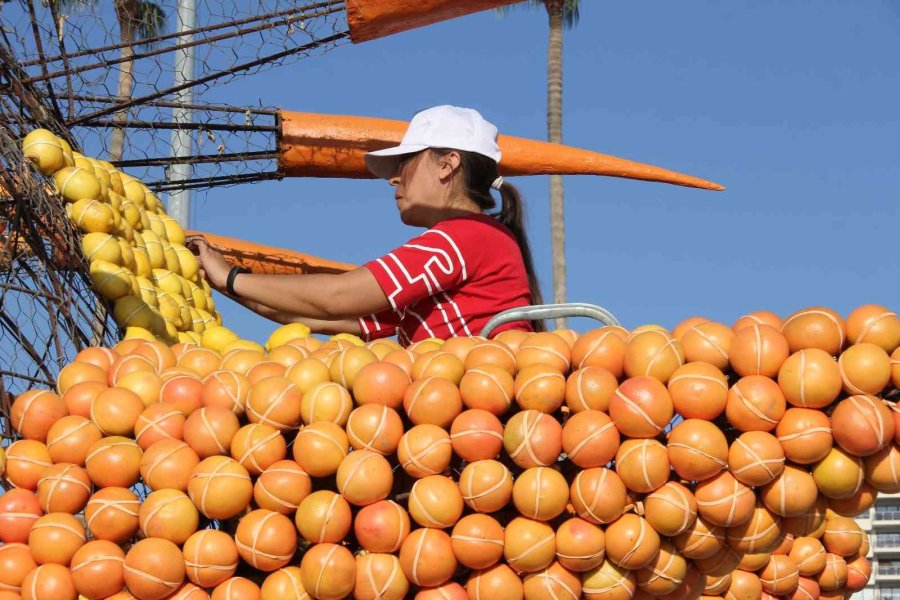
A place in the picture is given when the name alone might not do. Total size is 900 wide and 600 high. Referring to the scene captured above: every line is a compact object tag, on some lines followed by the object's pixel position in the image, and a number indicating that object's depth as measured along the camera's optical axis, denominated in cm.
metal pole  470
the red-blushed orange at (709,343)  221
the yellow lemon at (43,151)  348
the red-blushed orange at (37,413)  245
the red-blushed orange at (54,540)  224
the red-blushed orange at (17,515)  233
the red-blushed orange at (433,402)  220
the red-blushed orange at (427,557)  210
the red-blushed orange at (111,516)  223
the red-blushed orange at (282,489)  220
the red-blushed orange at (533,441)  210
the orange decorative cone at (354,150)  483
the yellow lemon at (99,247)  342
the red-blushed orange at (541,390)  219
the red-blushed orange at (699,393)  212
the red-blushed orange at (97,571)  218
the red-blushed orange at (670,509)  208
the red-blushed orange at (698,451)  207
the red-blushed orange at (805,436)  206
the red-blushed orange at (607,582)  214
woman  311
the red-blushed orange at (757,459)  206
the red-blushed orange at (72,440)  236
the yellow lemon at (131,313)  340
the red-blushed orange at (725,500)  208
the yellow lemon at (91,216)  346
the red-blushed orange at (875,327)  215
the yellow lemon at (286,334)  317
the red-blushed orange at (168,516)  218
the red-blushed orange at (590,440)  210
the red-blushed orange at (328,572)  209
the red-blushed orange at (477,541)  210
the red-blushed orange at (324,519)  213
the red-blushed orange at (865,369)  208
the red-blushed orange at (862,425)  202
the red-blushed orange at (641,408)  211
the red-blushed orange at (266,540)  214
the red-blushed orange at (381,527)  212
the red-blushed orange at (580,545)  209
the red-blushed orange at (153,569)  212
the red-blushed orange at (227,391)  237
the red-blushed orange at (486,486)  211
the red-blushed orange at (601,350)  228
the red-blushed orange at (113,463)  229
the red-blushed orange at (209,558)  215
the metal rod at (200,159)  464
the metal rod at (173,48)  425
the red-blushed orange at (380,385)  226
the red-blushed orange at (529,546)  209
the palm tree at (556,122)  1452
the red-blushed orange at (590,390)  217
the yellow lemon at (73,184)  352
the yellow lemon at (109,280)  337
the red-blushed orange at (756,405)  209
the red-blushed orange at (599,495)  209
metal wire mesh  437
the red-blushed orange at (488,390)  221
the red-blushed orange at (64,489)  229
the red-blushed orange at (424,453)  215
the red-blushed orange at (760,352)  214
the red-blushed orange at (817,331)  216
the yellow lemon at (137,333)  325
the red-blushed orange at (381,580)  212
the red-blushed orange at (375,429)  220
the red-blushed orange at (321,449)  220
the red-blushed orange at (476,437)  215
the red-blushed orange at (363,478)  214
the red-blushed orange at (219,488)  219
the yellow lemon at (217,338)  353
